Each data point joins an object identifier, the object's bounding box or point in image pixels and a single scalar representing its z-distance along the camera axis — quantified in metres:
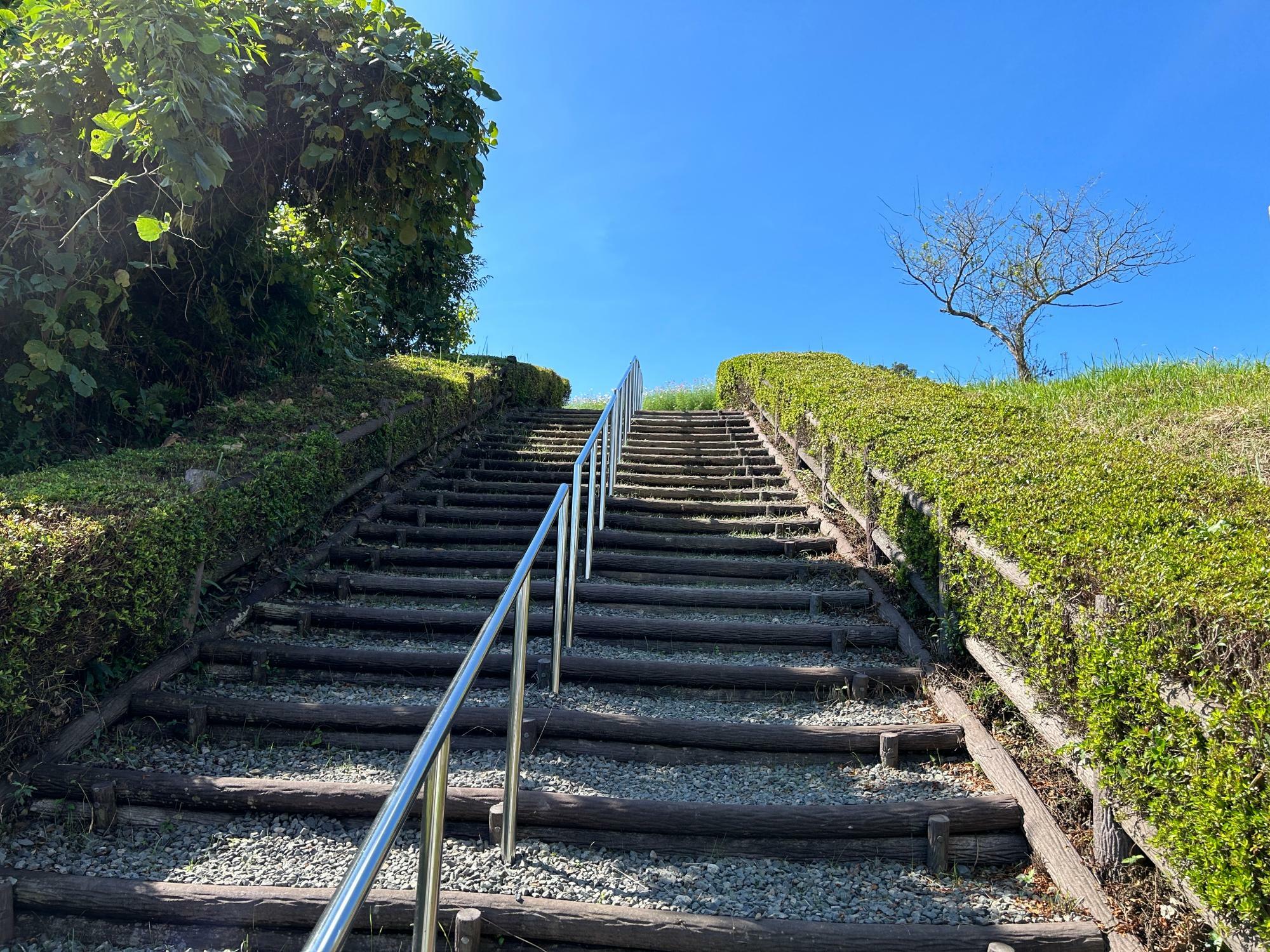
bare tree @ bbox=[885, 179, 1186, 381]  17.14
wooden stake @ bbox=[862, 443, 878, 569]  6.35
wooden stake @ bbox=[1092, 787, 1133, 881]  3.00
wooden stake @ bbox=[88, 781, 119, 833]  3.47
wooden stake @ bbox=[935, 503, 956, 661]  4.58
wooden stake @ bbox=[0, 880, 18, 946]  2.95
